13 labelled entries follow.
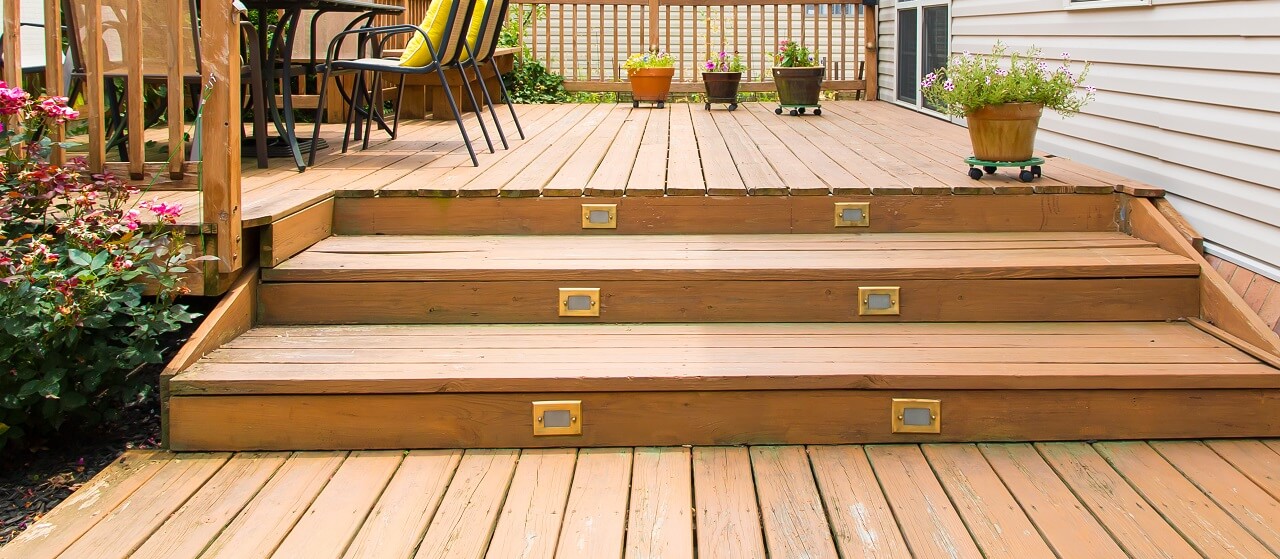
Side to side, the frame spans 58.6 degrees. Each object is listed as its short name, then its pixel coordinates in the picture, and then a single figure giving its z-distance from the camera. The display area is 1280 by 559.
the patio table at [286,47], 4.07
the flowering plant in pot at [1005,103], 3.67
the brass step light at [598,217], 3.46
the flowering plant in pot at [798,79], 7.15
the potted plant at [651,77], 8.32
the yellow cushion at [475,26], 5.04
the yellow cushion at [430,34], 4.45
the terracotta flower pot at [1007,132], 3.67
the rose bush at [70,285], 2.59
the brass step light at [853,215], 3.46
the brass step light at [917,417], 2.63
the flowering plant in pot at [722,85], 7.98
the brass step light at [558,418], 2.63
